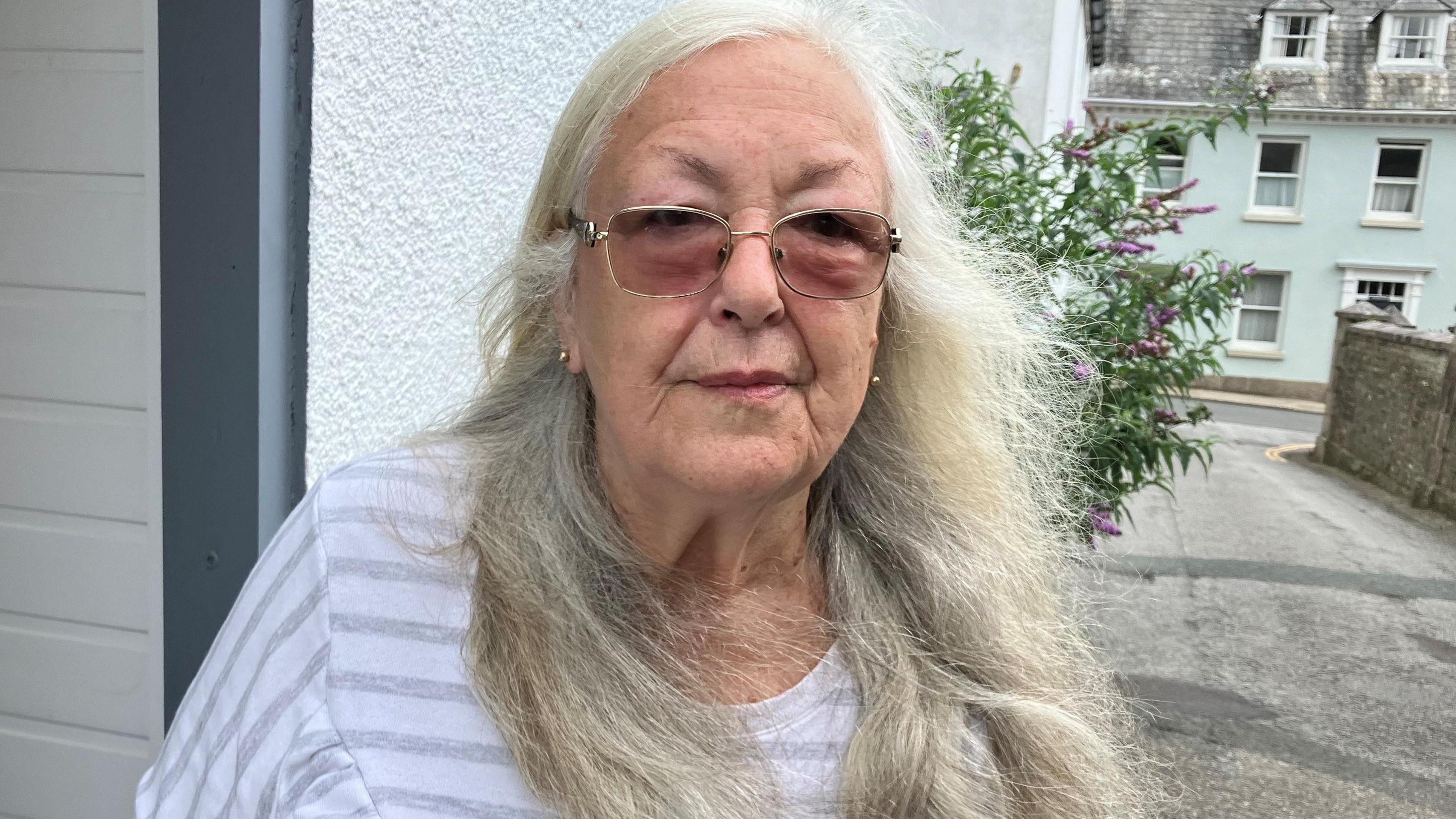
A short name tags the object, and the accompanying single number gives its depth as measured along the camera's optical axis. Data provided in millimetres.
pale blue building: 25234
